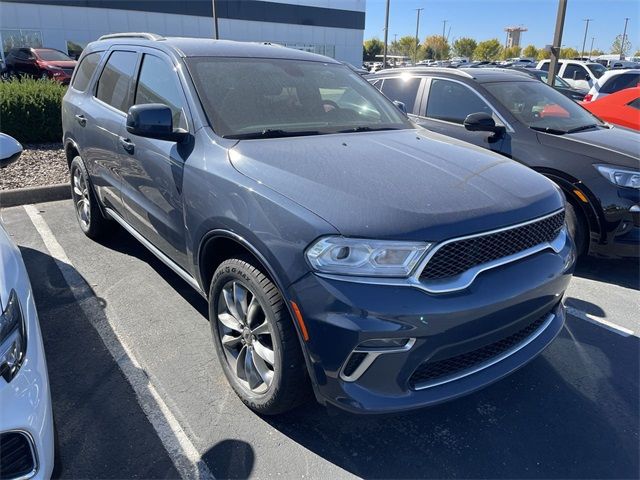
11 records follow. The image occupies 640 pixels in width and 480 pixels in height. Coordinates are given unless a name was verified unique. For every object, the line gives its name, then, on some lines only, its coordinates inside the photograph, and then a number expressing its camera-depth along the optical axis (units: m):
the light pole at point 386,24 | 37.18
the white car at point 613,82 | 10.67
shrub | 7.79
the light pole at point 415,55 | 69.06
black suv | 4.20
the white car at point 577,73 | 14.69
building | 30.06
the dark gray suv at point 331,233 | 2.02
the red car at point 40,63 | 16.84
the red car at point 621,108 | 7.01
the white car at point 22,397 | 1.61
